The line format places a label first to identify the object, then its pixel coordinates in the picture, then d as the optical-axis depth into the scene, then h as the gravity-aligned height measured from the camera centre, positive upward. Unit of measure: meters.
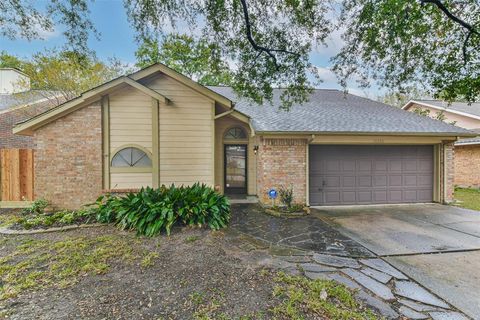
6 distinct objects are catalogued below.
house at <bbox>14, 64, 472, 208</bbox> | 6.80 +0.38
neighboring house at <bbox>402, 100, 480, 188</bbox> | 12.67 +0.30
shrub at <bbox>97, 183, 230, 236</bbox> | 5.23 -1.23
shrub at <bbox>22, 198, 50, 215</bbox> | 6.48 -1.34
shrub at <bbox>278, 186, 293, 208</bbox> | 7.22 -1.19
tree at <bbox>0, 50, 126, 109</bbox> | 12.91 +5.00
